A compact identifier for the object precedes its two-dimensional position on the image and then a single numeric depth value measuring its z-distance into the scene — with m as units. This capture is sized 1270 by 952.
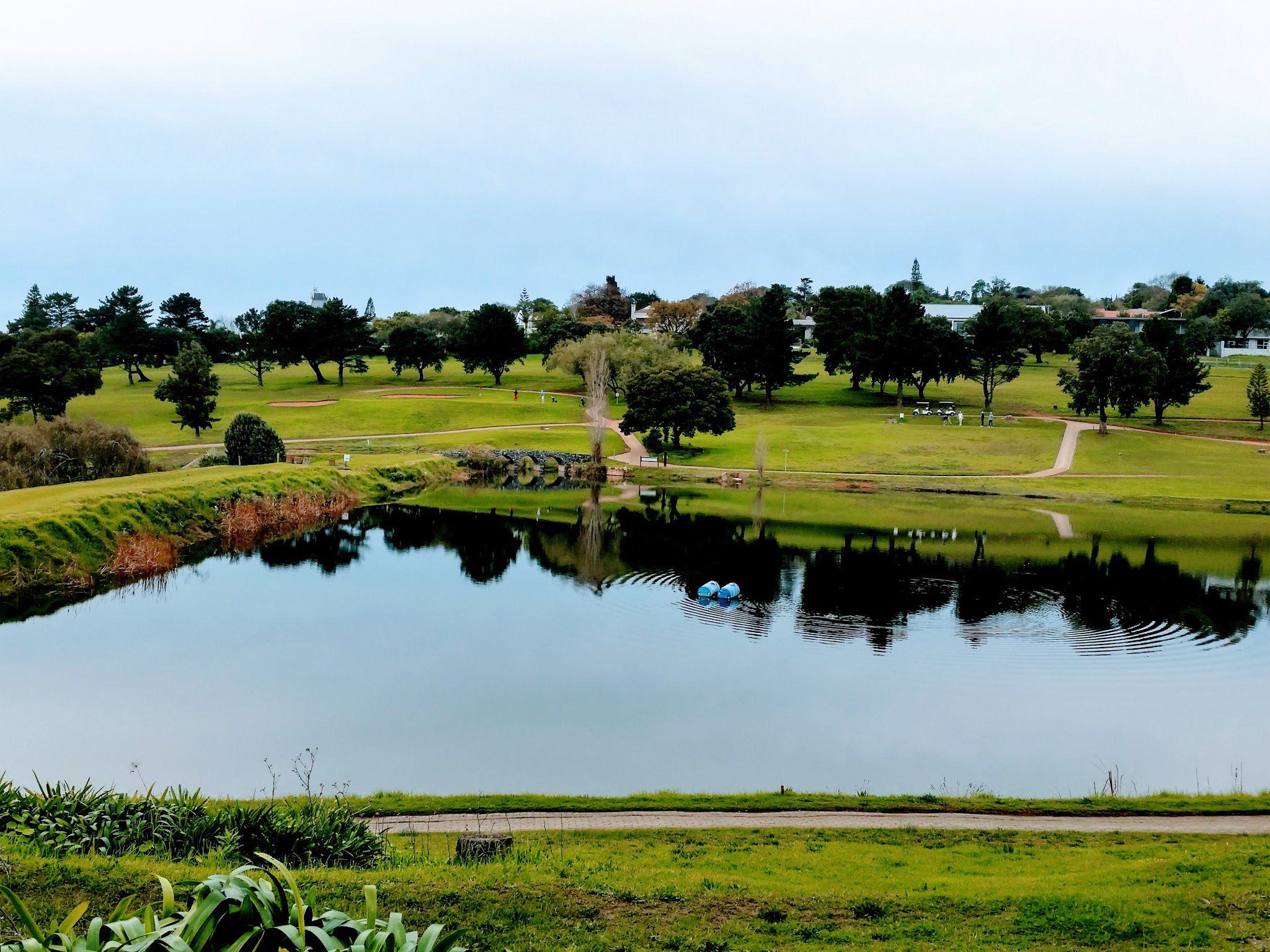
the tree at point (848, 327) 88.06
